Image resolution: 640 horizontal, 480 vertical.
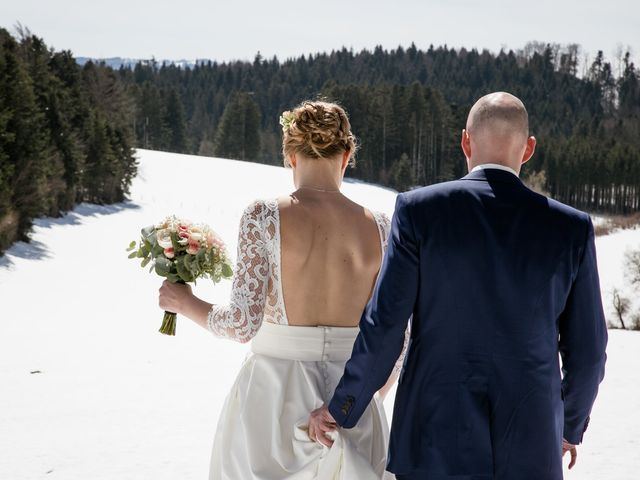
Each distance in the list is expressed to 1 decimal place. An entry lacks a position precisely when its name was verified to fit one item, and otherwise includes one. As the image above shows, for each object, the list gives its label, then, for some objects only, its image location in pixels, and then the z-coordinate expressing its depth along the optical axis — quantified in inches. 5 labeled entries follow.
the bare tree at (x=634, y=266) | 943.2
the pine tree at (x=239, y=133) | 3548.2
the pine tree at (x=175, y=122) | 3759.8
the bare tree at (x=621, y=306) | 816.3
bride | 116.9
